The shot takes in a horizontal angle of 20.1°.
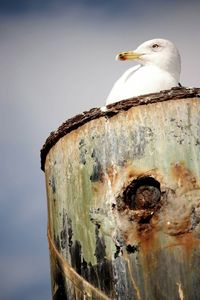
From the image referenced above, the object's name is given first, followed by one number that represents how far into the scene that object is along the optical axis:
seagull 5.77
